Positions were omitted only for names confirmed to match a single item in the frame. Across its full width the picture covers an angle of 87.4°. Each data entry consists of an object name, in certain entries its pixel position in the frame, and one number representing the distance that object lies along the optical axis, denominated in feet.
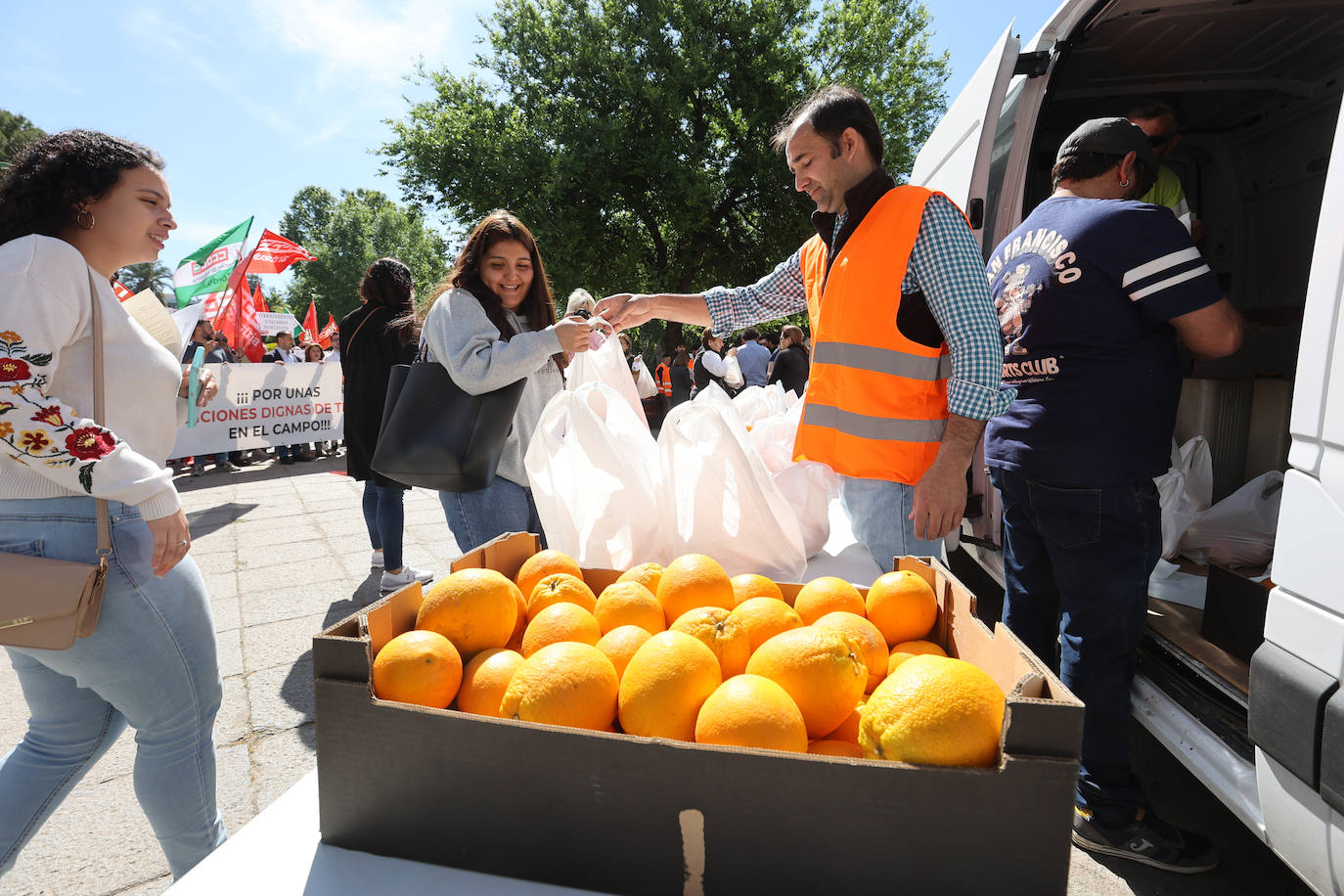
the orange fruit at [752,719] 2.69
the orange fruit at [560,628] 3.60
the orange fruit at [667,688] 2.96
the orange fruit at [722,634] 3.47
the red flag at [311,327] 56.54
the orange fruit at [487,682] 3.22
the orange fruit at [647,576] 4.49
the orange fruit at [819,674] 3.05
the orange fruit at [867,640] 3.49
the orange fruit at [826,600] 4.06
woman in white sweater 4.37
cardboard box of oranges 2.39
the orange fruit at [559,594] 4.09
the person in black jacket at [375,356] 12.73
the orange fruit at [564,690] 2.92
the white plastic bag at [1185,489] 10.66
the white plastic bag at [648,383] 11.03
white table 2.81
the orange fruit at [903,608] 3.94
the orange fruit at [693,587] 4.09
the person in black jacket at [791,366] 29.84
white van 4.12
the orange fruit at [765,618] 3.75
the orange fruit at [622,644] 3.41
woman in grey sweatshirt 7.36
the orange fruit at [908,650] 3.59
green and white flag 25.39
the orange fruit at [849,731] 3.14
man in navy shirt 5.96
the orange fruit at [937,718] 2.50
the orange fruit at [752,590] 4.32
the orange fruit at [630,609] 3.93
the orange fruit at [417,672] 3.07
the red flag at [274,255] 34.37
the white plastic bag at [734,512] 6.02
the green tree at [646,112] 46.44
